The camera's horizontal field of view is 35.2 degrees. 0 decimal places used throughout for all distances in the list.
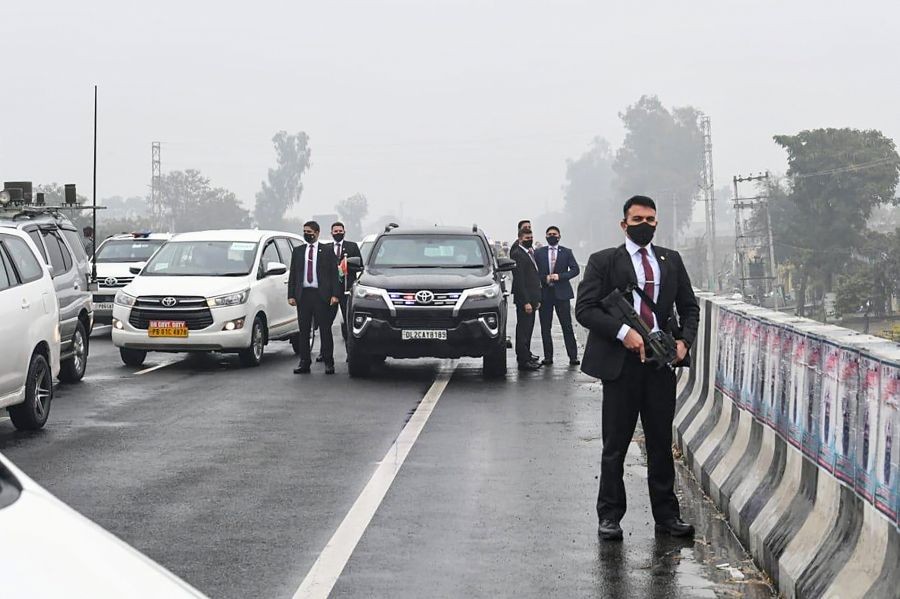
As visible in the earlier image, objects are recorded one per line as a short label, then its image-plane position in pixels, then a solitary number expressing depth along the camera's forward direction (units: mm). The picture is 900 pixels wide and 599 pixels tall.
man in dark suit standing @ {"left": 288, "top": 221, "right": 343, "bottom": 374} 17672
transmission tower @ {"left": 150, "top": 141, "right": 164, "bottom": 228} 125600
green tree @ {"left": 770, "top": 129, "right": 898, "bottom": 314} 100625
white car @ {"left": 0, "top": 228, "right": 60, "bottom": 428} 11641
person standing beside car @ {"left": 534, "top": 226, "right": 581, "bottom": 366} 19344
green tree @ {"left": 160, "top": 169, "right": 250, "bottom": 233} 178875
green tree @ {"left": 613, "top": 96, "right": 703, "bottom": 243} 179500
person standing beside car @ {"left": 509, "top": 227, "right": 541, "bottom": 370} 18609
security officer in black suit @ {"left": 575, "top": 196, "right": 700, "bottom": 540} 7750
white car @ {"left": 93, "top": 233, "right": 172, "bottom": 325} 25188
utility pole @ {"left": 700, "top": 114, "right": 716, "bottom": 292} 94731
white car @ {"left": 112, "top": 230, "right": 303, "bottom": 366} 18438
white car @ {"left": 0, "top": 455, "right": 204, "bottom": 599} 2320
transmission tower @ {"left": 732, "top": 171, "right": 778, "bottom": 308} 89062
